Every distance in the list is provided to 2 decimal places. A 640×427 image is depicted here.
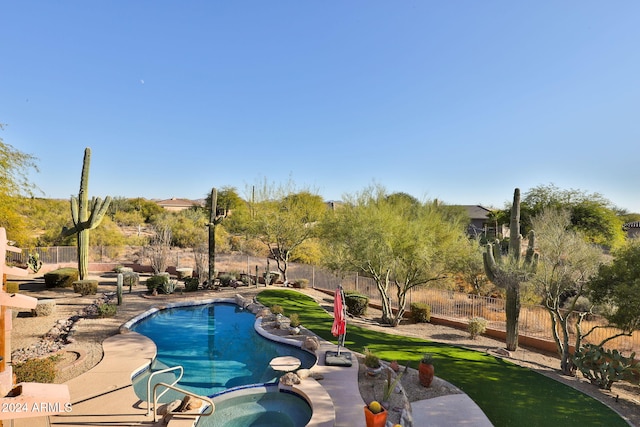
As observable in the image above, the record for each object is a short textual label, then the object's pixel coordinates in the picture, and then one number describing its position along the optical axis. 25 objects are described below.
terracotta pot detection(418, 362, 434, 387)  8.93
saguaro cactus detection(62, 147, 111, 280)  19.50
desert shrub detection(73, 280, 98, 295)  18.62
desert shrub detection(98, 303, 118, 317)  14.69
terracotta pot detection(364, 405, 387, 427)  6.55
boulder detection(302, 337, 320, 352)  11.67
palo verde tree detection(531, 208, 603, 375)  10.88
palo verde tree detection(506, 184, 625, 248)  37.03
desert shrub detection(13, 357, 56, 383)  7.70
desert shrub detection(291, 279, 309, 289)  23.12
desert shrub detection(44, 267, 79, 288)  19.89
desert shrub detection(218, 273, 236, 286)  22.64
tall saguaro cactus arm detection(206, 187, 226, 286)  22.02
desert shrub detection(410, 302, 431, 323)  16.97
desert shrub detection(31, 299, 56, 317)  14.51
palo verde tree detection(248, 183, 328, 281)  23.58
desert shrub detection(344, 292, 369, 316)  17.88
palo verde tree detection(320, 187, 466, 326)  15.12
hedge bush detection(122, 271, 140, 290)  21.19
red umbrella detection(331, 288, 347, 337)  10.24
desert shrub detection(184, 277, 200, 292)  21.08
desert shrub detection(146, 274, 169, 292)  19.89
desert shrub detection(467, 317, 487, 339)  14.16
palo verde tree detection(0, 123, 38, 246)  12.05
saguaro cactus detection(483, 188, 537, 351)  12.62
